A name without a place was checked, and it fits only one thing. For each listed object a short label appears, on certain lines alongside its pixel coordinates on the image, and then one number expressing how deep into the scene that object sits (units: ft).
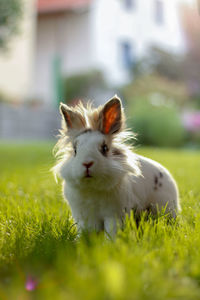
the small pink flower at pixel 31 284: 6.36
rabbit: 8.48
